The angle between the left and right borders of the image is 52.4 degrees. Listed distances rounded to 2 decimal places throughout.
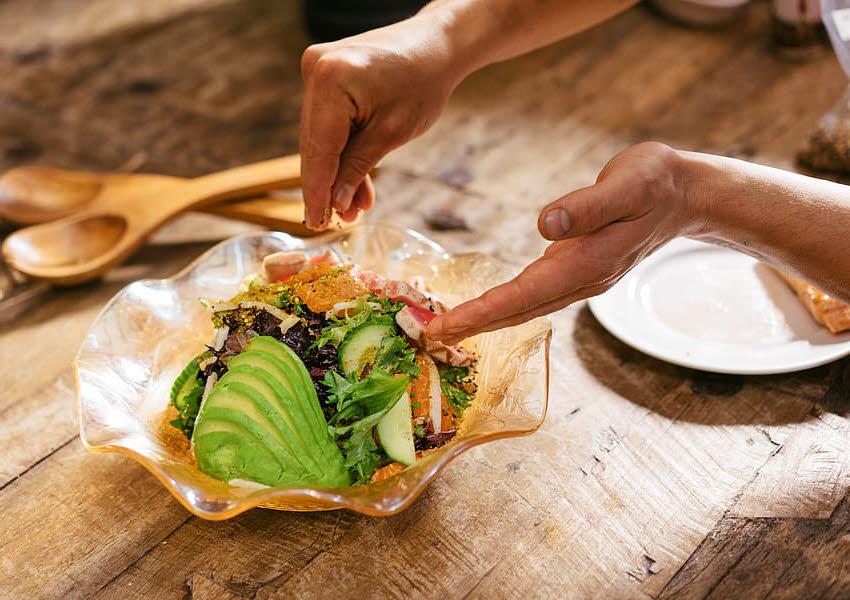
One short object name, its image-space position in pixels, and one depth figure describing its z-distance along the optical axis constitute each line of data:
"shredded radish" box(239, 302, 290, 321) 1.39
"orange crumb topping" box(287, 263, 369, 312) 1.41
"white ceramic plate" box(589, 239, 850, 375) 1.53
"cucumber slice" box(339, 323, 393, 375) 1.31
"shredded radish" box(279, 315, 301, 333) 1.36
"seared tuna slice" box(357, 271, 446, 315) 1.41
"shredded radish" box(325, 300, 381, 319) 1.39
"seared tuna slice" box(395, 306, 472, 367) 1.35
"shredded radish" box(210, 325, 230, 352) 1.39
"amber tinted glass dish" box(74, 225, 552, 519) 1.16
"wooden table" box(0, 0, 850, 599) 1.26
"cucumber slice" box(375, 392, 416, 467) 1.23
